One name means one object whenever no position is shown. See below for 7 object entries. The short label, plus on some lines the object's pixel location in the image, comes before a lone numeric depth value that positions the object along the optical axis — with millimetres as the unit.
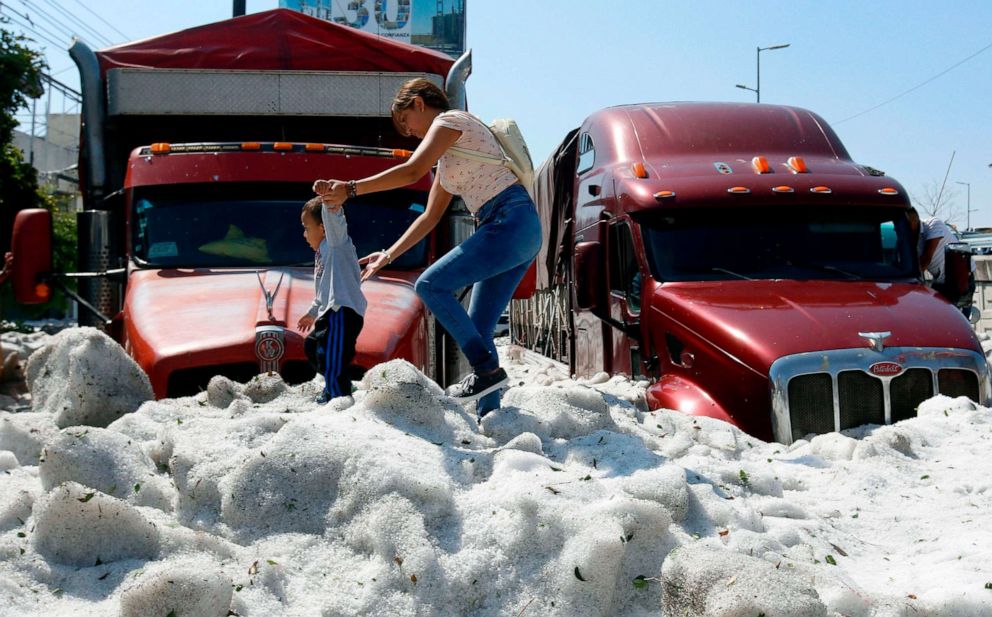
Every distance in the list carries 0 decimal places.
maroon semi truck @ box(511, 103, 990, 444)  6273
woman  4410
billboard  33031
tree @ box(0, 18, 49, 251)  24297
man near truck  8258
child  4891
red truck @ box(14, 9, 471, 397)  5699
